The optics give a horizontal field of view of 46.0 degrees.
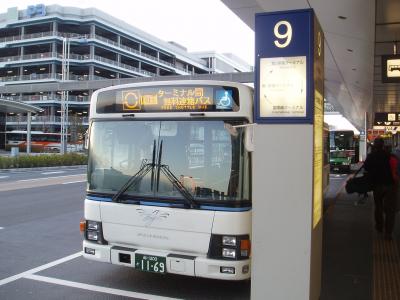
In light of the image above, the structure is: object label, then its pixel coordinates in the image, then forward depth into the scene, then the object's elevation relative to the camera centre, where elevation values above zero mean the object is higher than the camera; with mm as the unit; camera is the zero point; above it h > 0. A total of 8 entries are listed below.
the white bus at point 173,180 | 5254 -424
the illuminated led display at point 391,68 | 10016 +1680
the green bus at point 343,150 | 30656 -275
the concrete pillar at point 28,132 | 37375 +905
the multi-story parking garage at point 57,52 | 73938 +15623
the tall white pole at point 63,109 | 45544 +3999
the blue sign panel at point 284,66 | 4148 +705
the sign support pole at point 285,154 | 4133 -79
